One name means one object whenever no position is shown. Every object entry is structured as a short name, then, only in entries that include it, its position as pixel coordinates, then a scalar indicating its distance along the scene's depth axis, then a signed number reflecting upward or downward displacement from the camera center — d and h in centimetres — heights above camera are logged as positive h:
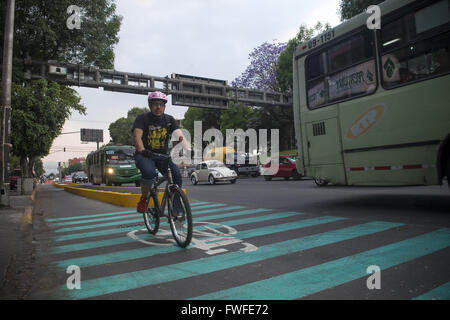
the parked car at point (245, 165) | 3075 +122
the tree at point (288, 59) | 3809 +1349
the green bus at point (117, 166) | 2145 +101
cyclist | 462 +63
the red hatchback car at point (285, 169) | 2150 +53
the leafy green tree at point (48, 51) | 1566 +867
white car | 2159 +41
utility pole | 868 +207
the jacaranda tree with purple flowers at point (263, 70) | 4022 +1299
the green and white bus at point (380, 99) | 551 +148
